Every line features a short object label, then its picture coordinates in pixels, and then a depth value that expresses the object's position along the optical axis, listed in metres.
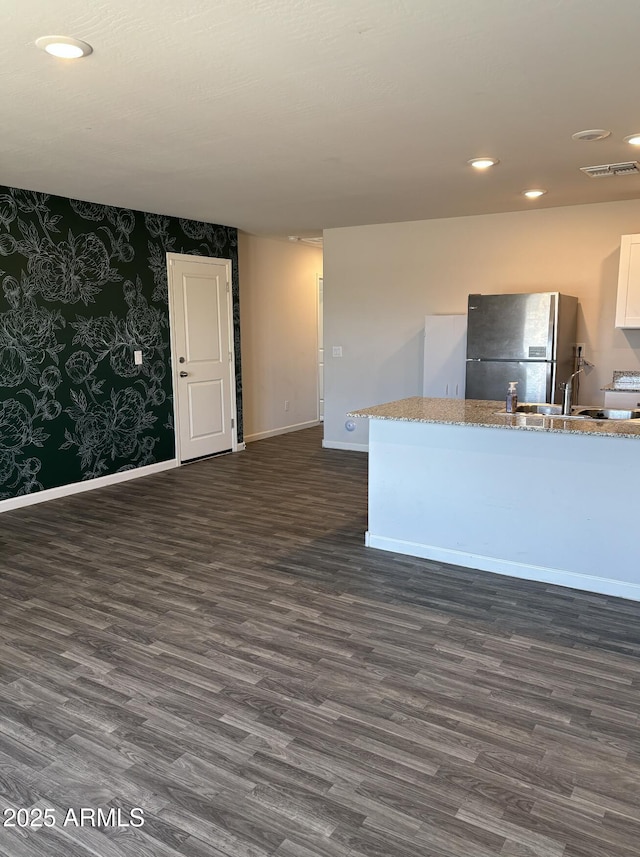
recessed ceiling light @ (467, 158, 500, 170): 3.91
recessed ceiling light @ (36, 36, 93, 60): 2.27
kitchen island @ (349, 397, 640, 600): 3.28
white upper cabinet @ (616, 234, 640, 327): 4.80
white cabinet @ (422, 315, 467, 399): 5.80
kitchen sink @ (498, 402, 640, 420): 3.98
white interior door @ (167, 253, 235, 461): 6.25
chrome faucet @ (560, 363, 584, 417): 3.75
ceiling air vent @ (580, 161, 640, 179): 4.03
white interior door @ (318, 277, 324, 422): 8.81
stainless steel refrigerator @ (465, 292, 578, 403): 5.00
